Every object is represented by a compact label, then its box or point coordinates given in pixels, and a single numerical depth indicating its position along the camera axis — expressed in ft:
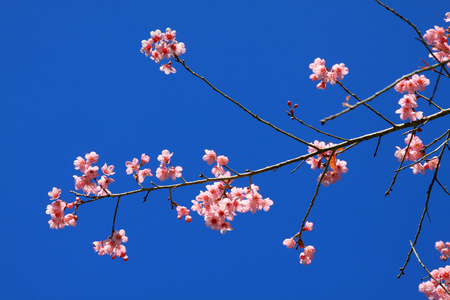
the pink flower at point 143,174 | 25.53
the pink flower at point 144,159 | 26.07
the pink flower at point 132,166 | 25.96
